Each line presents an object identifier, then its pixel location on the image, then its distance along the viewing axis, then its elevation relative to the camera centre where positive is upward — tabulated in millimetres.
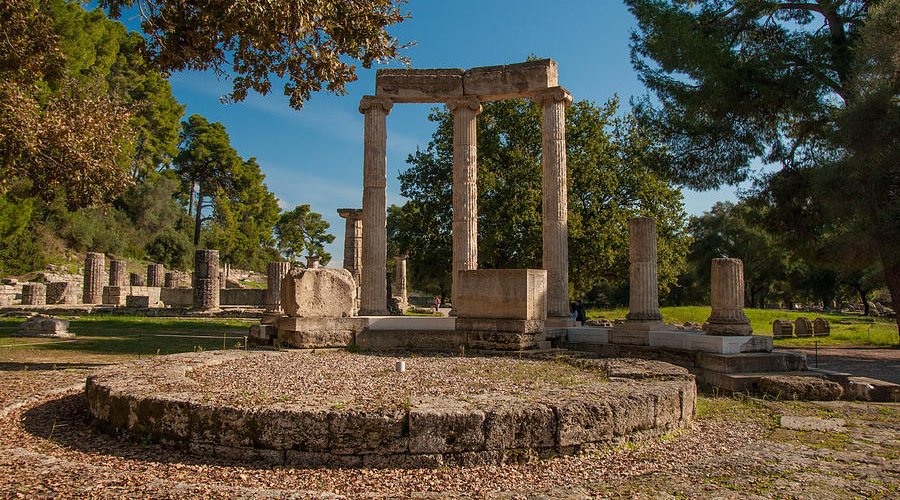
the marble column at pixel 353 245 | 27375 +2212
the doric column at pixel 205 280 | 27625 +529
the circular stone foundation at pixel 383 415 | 4348 -970
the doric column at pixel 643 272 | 11461 +428
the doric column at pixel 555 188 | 14641 +2640
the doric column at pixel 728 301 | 10008 -114
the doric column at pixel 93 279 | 29172 +579
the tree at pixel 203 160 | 54250 +12211
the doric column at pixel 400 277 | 35412 +962
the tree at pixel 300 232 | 72000 +7436
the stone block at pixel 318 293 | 10578 -21
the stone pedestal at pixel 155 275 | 35125 +949
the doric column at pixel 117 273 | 31484 +949
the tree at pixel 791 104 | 13156 +4924
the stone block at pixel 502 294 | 10203 -17
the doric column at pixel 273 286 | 23672 +229
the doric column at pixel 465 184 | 15172 +2812
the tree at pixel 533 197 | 20422 +3504
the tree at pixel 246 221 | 53631 +6958
